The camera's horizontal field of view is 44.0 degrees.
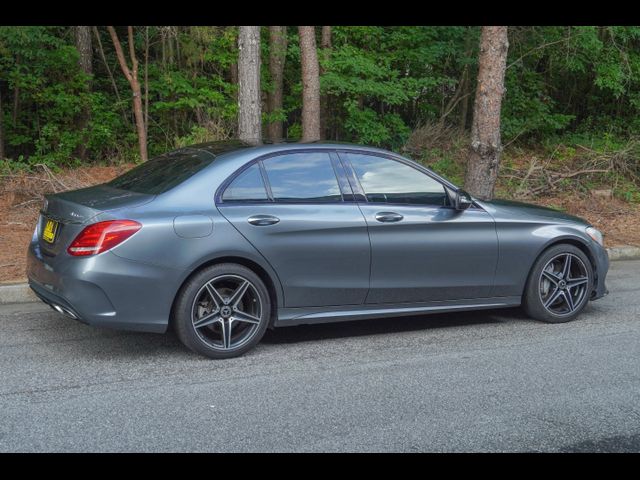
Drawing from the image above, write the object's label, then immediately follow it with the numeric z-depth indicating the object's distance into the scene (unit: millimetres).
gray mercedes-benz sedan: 5609
